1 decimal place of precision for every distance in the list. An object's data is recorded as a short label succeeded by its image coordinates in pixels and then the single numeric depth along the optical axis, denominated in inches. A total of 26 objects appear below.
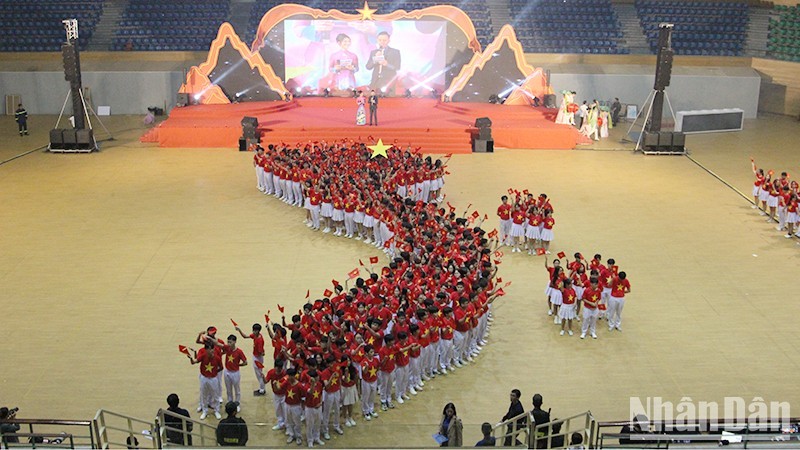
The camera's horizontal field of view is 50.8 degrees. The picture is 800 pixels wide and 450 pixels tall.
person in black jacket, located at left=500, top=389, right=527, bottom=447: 434.6
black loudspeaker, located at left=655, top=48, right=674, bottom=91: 1073.5
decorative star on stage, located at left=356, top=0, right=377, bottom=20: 1274.6
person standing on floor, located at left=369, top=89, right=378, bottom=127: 1127.6
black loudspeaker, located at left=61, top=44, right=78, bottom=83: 1067.9
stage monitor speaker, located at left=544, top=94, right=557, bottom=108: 1289.4
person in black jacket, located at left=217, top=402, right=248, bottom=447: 402.6
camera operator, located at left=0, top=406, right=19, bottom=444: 386.5
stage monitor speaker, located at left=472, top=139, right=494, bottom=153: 1124.5
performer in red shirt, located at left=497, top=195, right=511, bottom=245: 734.5
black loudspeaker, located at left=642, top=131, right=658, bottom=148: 1122.7
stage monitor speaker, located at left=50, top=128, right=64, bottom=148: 1107.9
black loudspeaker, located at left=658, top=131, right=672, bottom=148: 1119.6
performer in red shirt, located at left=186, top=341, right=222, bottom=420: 466.6
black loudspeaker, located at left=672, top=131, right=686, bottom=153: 1120.8
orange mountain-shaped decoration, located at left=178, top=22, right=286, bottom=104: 1275.8
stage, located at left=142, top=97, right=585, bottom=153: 1127.0
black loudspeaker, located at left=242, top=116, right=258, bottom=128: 1107.3
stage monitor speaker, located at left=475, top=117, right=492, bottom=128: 1114.7
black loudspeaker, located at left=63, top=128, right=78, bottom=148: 1106.7
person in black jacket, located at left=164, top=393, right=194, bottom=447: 420.5
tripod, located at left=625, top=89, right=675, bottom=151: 1107.9
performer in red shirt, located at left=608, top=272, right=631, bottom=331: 574.6
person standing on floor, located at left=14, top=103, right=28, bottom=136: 1202.6
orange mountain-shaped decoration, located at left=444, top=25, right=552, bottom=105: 1300.4
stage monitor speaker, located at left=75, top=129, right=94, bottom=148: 1108.5
